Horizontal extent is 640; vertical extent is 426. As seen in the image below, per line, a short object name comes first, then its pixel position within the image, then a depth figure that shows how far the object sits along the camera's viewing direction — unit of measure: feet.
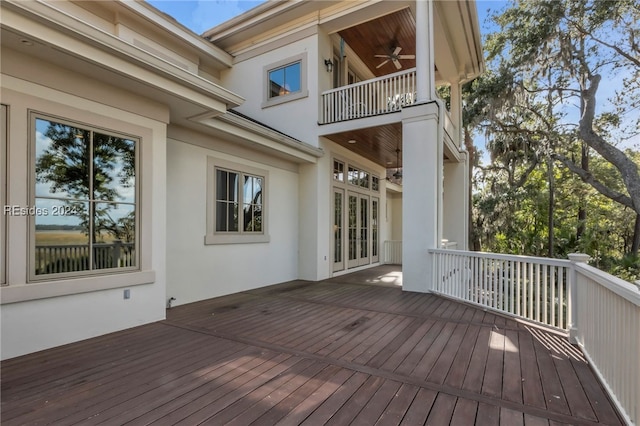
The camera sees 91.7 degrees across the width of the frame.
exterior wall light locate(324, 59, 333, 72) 24.89
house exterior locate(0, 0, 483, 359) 9.98
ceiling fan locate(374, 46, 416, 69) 27.14
